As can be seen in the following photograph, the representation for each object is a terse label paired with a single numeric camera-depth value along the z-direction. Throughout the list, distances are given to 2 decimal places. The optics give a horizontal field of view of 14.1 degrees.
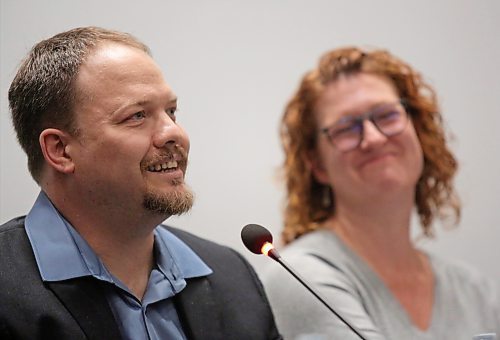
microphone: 1.98
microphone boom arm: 1.97
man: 1.98
